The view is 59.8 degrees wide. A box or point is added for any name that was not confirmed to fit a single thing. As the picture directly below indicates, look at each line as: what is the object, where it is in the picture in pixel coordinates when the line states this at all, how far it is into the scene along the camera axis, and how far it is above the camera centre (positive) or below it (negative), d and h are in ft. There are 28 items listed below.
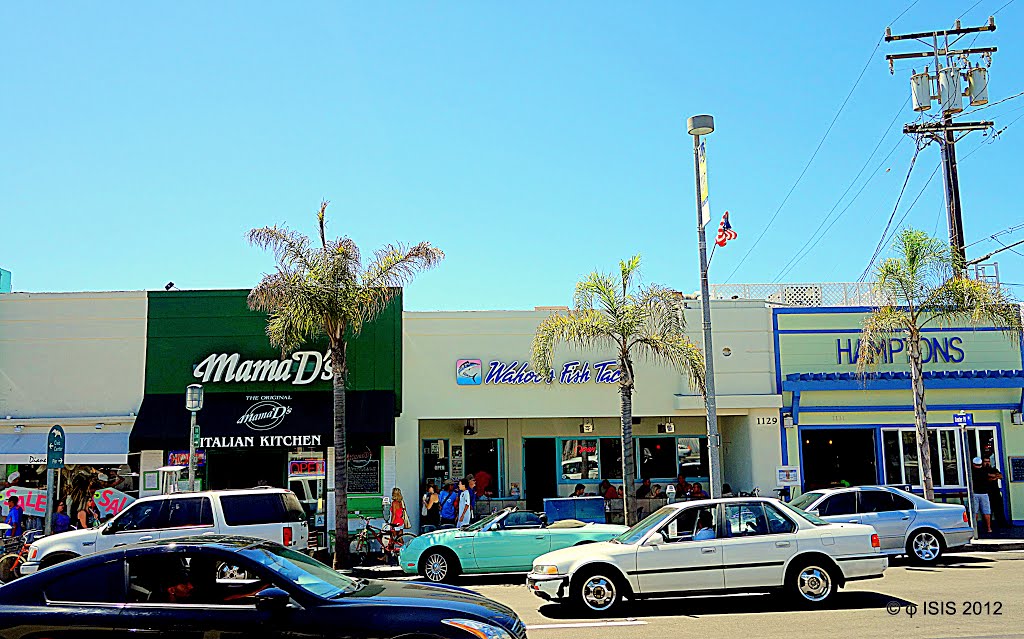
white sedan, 37.96 -5.22
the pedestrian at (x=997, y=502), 73.97 -5.80
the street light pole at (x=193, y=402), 58.65 +3.34
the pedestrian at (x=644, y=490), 79.00 -4.39
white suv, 47.37 -3.86
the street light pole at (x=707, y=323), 56.08 +7.47
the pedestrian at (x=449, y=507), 67.82 -4.68
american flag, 58.39 +13.33
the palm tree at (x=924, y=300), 65.82 +9.84
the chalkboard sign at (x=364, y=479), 72.59 -2.49
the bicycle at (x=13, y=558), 52.19 -5.94
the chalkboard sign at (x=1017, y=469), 74.59 -3.12
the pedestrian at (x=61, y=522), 63.87 -4.73
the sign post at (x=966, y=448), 66.90 -1.17
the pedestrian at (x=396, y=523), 62.95 -5.50
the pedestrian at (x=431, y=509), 71.20 -5.03
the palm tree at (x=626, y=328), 63.82 +8.16
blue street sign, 67.02 +1.03
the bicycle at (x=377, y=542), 62.95 -6.85
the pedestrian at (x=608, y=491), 76.89 -4.22
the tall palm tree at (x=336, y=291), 60.80 +10.77
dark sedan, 21.49 -3.78
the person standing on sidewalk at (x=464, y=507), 67.41 -4.64
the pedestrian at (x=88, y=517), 62.08 -4.41
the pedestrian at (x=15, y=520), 68.28 -4.84
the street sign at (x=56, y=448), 58.90 +0.50
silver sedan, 54.49 -5.08
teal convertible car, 49.85 -5.64
